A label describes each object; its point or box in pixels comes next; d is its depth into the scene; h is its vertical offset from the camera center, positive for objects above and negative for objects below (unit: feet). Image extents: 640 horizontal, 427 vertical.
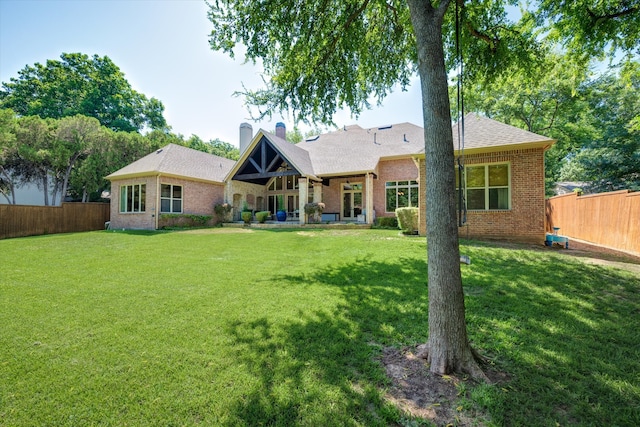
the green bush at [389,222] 52.60 -1.83
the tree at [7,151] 57.06 +14.01
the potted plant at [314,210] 57.67 +0.59
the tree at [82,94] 109.29 +51.34
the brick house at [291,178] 57.06 +8.11
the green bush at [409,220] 39.27 -1.08
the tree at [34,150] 61.26 +14.30
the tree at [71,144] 64.13 +16.92
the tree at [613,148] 49.21 +12.17
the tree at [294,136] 130.42 +37.63
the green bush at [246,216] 61.87 -0.72
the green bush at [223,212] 64.13 +0.23
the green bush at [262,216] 63.10 -0.74
